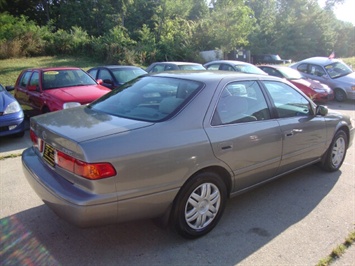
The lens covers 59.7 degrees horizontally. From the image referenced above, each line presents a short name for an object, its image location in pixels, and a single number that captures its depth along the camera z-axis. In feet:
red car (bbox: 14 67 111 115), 21.68
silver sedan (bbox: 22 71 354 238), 7.76
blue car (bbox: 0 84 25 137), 19.51
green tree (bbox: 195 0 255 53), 77.61
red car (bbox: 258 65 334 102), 34.30
